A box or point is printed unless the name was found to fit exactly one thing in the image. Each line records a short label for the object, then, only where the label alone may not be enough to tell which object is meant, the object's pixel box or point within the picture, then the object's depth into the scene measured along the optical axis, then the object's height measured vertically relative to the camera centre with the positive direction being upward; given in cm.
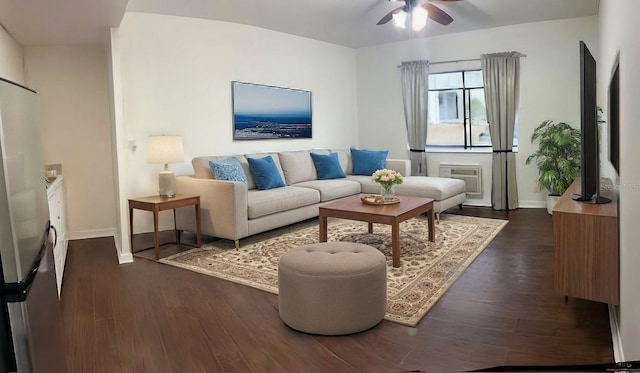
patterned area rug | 327 -95
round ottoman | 263 -81
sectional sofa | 459 -48
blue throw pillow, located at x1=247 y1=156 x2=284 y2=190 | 539 -24
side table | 435 -46
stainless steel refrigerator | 117 -26
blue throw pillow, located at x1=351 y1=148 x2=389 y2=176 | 682 -17
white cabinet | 346 -49
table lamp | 468 +1
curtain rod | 681 +127
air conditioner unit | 688 -44
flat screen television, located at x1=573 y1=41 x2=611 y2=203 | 287 +5
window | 696 +54
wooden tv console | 258 -63
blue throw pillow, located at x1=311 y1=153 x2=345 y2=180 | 649 -22
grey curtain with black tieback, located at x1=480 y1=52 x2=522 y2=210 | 648 +41
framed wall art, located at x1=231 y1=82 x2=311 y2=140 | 601 +56
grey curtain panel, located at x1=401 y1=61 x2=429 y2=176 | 719 +62
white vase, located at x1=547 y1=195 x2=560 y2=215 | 601 -76
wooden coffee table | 391 -56
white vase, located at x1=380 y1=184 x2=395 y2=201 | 459 -43
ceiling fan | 463 +137
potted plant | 580 -21
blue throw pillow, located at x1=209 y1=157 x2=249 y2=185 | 492 -17
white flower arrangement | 455 -29
